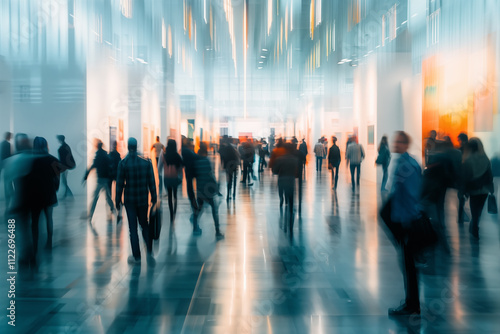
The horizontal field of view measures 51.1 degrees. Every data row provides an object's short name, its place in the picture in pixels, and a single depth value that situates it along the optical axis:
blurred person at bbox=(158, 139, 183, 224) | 10.05
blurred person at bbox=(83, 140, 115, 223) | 11.06
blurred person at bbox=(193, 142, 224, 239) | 9.56
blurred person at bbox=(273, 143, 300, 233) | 10.08
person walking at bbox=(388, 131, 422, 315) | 5.13
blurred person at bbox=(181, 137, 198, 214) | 9.83
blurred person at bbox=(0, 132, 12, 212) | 14.10
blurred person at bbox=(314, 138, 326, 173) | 28.38
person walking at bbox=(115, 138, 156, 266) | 7.45
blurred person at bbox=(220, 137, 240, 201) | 14.62
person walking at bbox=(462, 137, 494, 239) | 8.98
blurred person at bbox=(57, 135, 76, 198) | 11.74
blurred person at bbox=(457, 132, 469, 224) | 10.64
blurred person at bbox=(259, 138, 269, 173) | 29.91
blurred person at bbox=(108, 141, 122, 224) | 11.27
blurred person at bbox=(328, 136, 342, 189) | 18.59
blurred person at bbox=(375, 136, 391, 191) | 16.59
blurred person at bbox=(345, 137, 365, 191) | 17.94
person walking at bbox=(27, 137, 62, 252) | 7.13
